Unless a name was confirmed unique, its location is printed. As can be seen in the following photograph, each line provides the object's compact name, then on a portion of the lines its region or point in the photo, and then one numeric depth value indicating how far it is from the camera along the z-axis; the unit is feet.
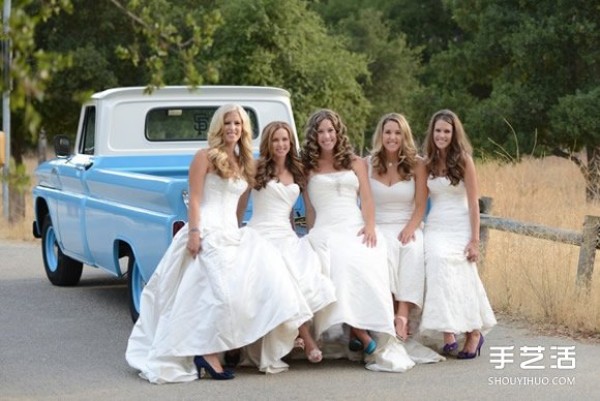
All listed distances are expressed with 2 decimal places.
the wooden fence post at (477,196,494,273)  38.09
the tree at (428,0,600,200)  75.05
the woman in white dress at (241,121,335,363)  27.40
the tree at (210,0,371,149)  77.66
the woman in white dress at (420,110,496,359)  28.30
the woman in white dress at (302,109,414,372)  27.58
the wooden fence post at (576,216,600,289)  32.76
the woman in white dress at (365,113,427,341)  29.09
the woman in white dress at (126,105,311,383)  26.58
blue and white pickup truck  36.42
